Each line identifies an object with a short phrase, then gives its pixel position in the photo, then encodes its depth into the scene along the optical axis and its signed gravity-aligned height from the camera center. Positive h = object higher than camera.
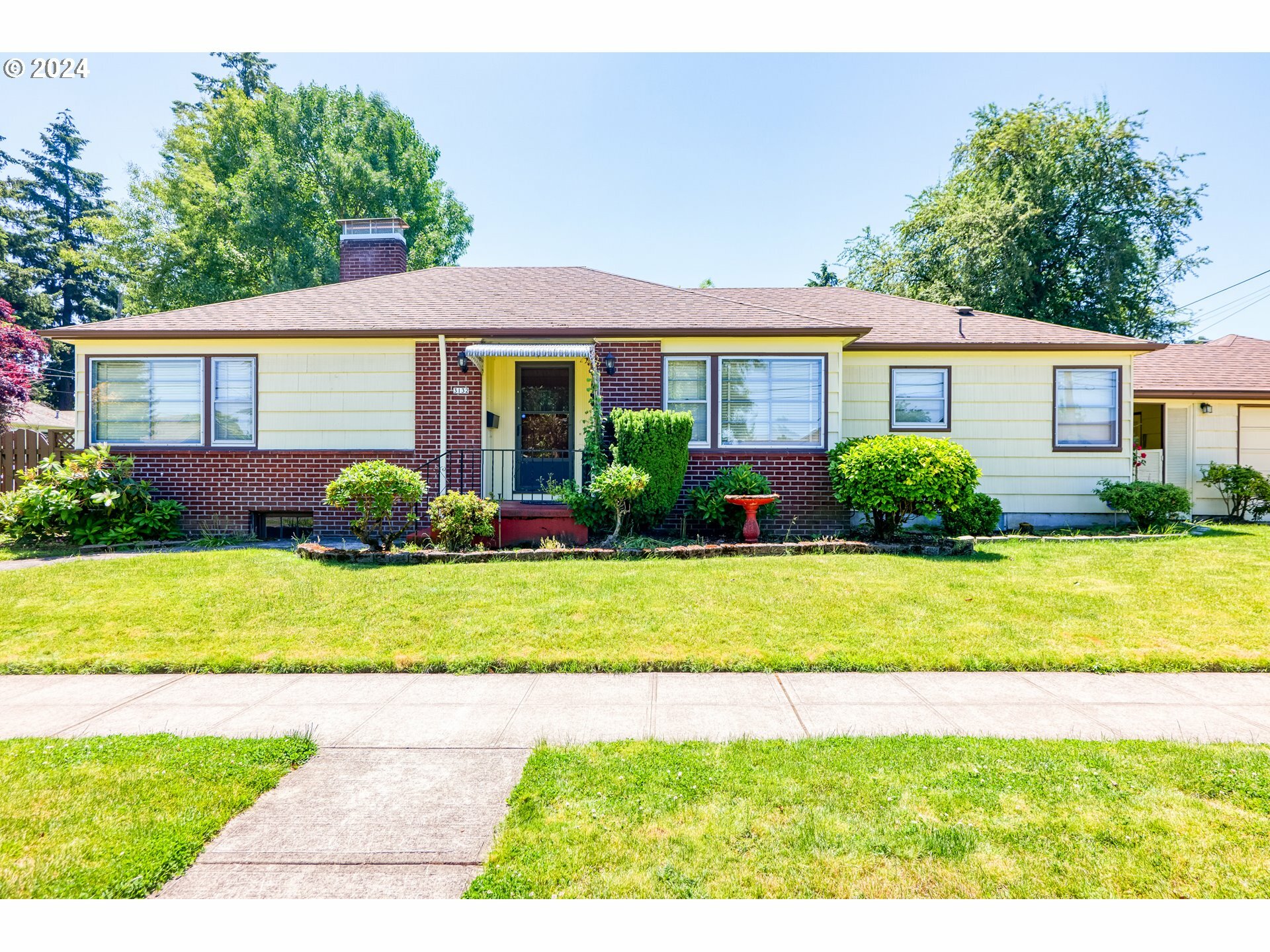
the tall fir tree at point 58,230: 37.28 +14.32
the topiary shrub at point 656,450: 8.99 +0.33
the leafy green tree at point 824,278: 31.86 +10.02
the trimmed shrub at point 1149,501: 10.17 -0.38
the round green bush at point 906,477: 8.60 -0.02
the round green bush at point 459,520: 8.47 -0.61
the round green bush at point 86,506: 9.15 -0.52
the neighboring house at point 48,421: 20.23 +1.78
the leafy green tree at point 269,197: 20.84 +9.21
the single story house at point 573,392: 10.12 +1.33
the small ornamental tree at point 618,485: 8.61 -0.14
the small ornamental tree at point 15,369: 13.59 +2.19
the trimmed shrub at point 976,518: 9.70 -0.64
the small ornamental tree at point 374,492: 8.16 -0.25
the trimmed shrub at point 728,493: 9.38 -0.27
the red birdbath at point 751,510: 9.11 -0.50
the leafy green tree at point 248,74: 27.77 +17.15
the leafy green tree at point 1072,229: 20.34 +7.94
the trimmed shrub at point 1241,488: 11.84 -0.19
